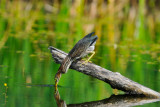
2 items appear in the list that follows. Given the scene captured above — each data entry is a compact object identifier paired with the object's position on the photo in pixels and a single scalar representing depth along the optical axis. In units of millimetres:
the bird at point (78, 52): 10320
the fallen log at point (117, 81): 10250
